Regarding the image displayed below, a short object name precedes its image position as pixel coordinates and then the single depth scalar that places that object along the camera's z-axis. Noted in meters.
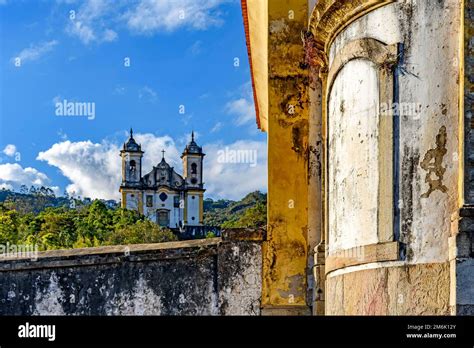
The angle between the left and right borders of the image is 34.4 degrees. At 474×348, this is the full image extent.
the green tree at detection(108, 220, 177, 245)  47.72
